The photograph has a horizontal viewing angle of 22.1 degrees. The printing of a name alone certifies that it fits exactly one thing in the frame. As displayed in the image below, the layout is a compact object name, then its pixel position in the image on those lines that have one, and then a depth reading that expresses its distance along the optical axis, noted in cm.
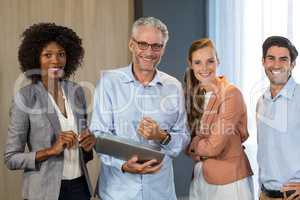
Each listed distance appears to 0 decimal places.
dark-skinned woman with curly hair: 330
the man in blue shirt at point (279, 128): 325
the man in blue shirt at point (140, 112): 325
